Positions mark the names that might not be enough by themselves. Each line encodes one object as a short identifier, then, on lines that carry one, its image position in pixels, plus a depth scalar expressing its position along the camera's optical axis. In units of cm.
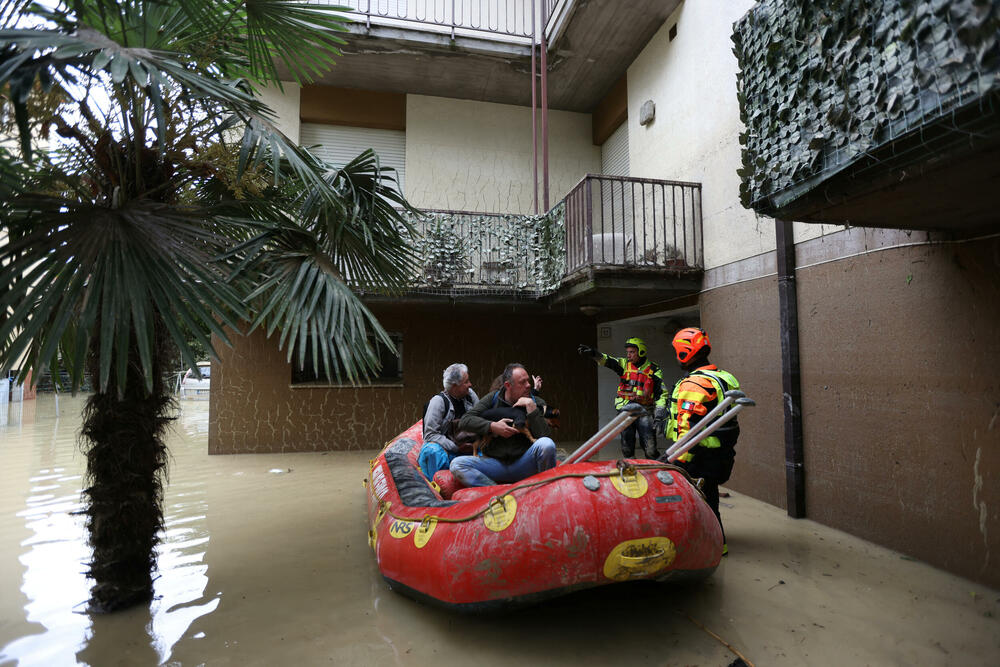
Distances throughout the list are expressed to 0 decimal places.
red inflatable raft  248
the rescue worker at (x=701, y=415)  359
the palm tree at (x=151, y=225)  215
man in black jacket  368
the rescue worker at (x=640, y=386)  597
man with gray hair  437
